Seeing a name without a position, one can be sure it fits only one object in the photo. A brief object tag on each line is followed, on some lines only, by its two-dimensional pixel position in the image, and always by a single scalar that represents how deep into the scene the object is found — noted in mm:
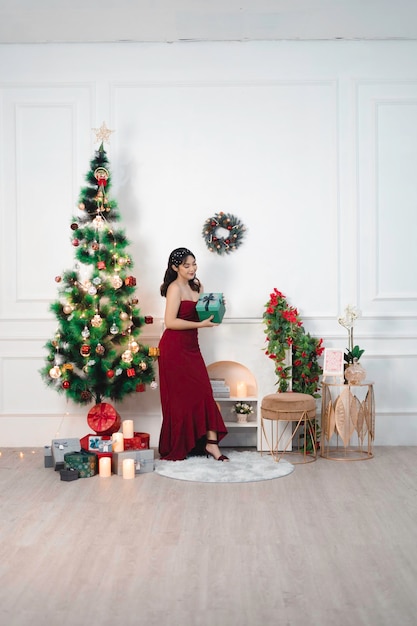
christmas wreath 6414
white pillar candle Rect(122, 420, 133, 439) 5816
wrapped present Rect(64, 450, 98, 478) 5399
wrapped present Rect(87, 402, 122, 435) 5949
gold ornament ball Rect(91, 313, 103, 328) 5758
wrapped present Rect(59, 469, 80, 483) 5296
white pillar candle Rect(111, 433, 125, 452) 5625
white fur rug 5234
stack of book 6203
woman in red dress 5812
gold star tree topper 5993
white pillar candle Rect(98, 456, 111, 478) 5418
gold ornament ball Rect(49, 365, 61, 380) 5805
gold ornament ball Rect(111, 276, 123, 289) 5840
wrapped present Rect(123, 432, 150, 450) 5789
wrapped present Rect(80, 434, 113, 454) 5617
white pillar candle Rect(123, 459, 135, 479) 5332
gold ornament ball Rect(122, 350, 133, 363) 5848
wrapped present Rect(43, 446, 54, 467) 5699
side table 5824
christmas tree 5844
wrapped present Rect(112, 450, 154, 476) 5461
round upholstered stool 5605
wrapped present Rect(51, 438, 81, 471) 5578
